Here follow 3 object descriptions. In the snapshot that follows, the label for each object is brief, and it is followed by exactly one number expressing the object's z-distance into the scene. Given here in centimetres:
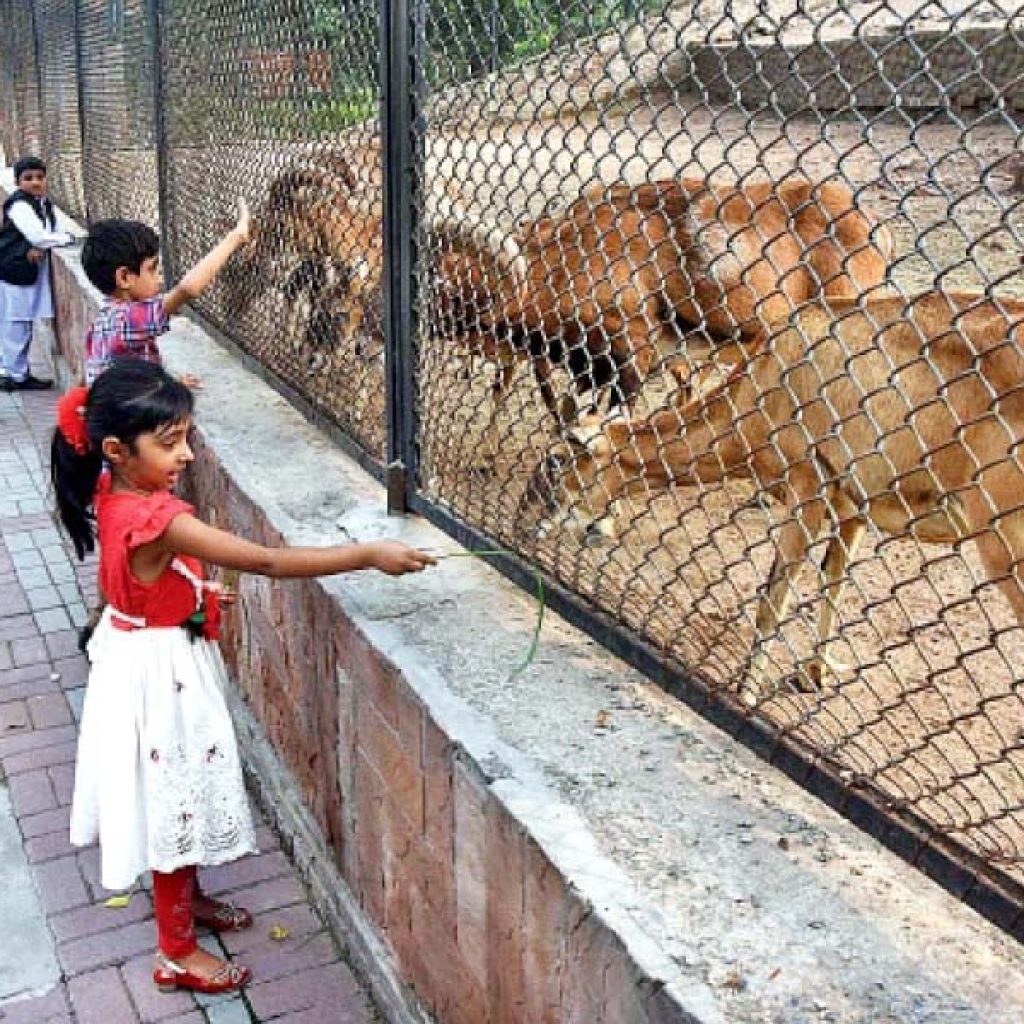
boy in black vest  862
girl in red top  282
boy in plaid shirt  417
